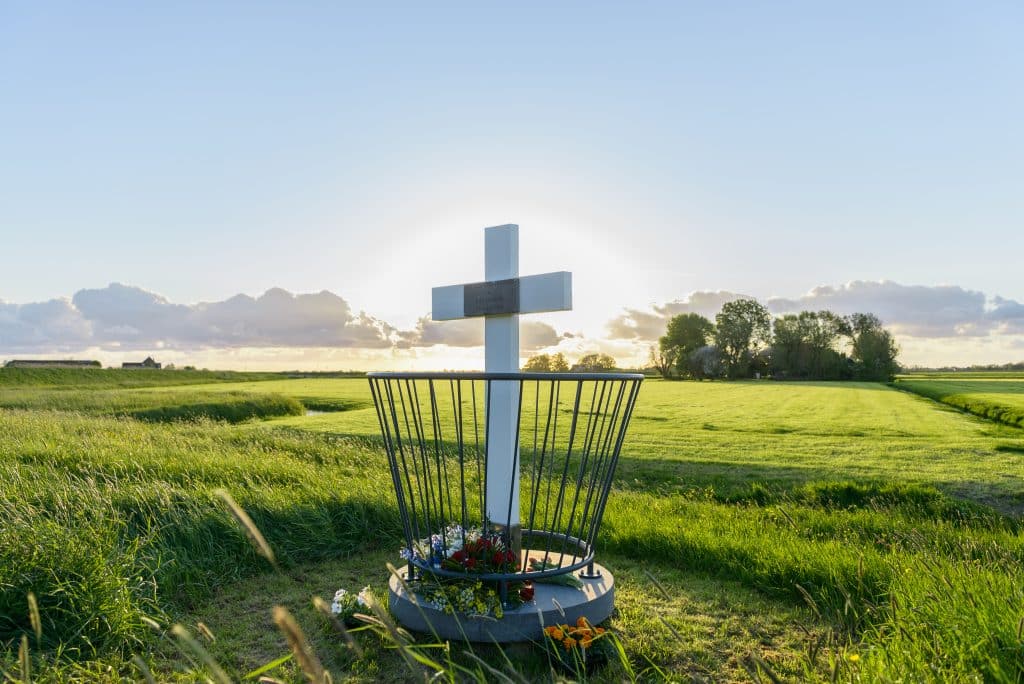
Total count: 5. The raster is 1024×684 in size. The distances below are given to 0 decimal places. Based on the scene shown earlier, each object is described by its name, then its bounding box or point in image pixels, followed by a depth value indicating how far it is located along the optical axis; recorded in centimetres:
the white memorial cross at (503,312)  415
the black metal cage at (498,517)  333
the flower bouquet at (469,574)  337
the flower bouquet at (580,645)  309
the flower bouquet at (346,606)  370
